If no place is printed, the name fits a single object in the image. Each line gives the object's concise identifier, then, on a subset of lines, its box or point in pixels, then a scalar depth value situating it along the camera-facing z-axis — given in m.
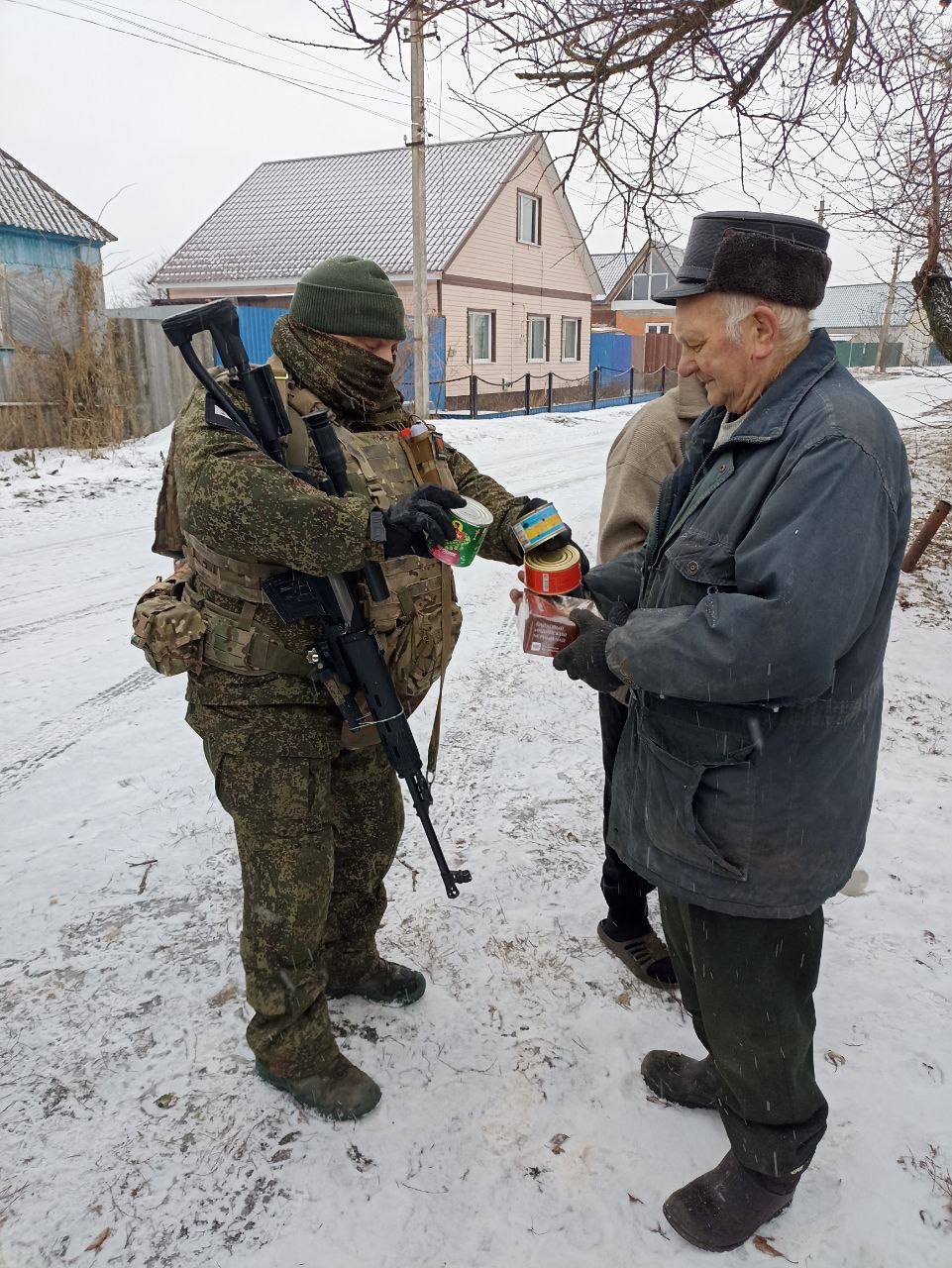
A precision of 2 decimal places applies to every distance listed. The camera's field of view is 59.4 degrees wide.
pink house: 20.19
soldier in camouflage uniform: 1.94
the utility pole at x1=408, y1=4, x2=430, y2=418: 12.36
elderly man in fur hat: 1.47
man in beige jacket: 2.58
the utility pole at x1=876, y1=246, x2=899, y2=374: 35.80
